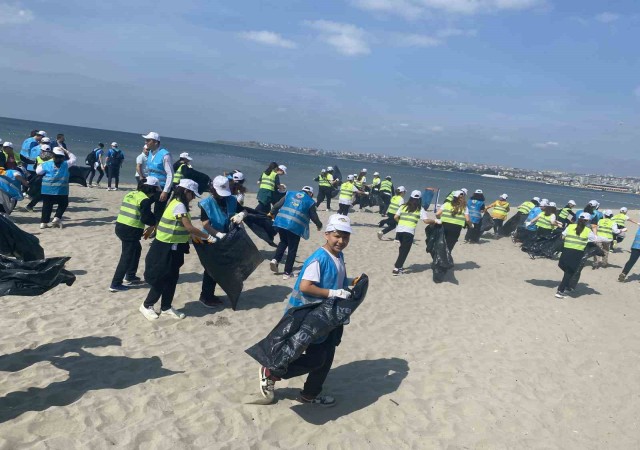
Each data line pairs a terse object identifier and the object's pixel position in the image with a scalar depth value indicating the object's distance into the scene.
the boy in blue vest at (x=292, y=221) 7.92
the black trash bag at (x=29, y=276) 3.43
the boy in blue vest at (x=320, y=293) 3.81
